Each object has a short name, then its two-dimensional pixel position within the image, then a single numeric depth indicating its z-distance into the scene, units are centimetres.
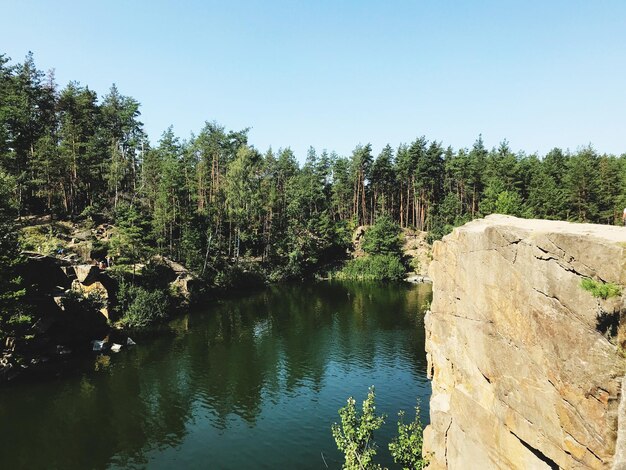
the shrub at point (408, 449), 2146
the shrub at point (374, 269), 8719
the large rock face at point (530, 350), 960
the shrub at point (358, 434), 1769
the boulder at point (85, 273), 4925
